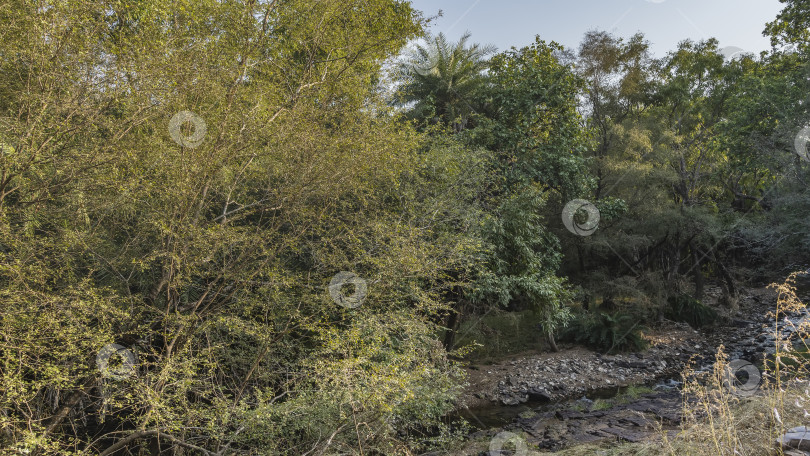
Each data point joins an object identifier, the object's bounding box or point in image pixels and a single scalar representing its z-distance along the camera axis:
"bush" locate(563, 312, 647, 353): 14.33
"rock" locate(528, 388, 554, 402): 11.34
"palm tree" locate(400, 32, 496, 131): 15.82
